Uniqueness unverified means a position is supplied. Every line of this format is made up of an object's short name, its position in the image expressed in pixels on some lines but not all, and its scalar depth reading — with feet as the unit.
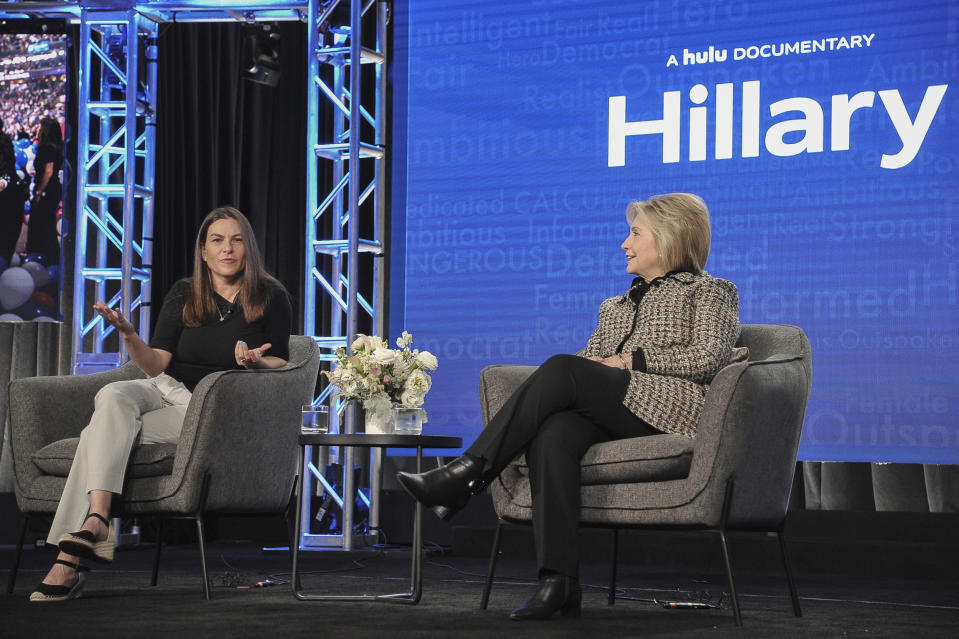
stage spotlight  35.17
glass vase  20.29
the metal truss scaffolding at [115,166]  34.37
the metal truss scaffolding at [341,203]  32.27
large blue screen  28.58
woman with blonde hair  17.28
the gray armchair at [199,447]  20.17
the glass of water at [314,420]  20.65
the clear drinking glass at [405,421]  20.34
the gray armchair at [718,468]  17.30
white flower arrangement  20.27
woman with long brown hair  19.93
